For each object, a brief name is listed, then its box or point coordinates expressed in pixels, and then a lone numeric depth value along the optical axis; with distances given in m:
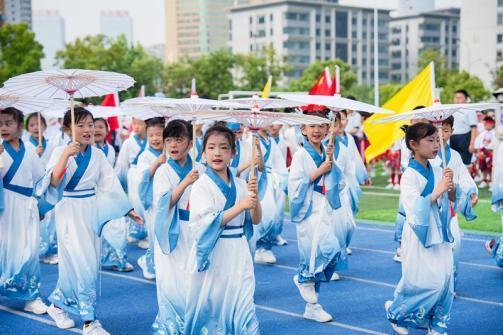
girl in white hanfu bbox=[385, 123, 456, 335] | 5.75
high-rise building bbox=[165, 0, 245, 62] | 174.38
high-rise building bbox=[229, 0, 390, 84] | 109.25
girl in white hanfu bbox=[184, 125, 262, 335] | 5.11
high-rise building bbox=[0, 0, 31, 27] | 125.47
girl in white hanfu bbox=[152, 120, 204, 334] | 5.77
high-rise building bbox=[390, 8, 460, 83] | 125.06
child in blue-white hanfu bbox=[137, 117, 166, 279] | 7.44
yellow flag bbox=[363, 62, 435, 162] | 12.36
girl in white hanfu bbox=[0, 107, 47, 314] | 6.89
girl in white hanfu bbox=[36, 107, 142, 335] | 6.37
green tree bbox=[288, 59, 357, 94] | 57.94
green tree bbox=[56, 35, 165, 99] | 55.53
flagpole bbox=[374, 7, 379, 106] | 25.91
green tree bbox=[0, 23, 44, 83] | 39.22
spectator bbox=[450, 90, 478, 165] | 13.62
